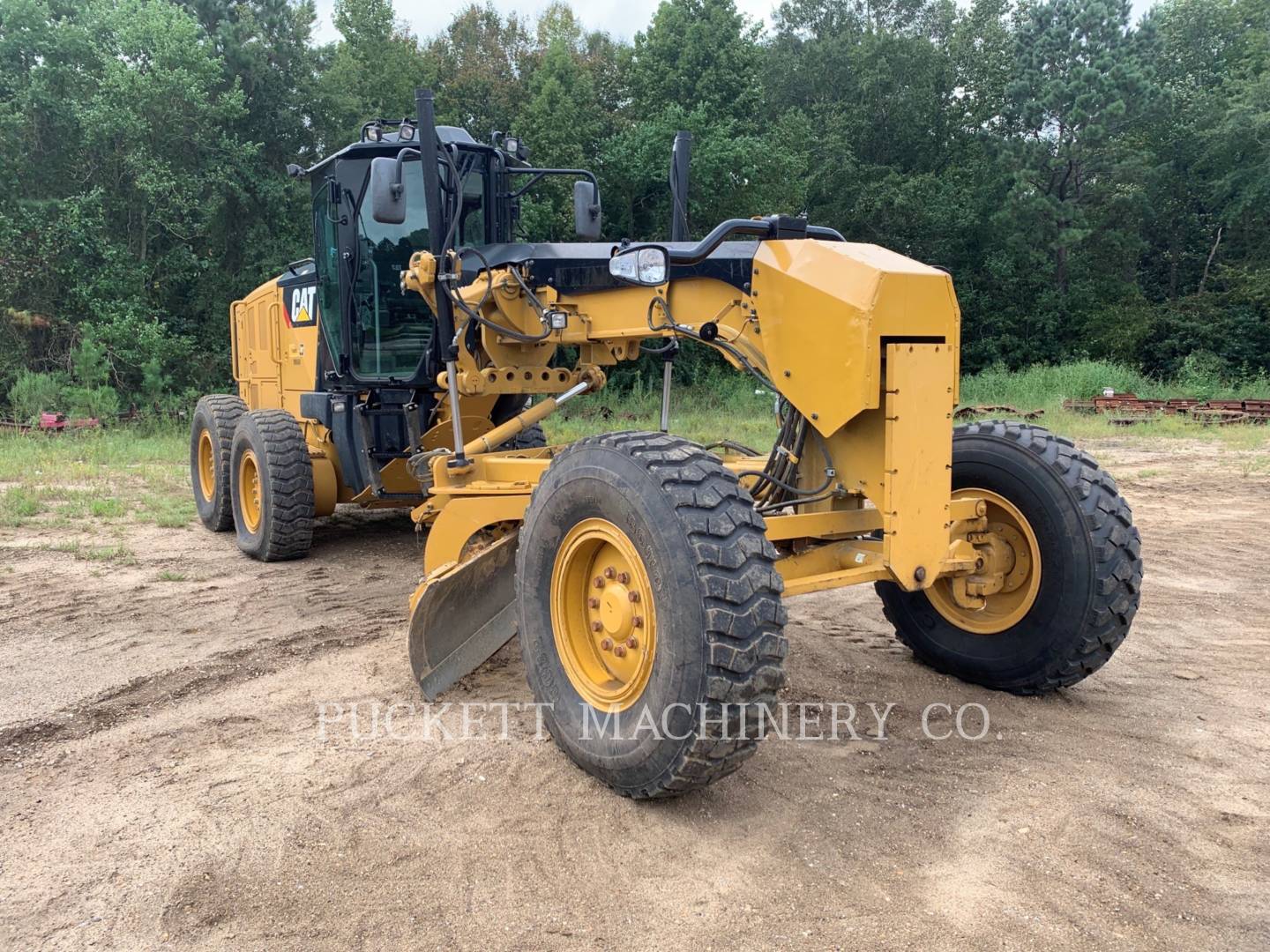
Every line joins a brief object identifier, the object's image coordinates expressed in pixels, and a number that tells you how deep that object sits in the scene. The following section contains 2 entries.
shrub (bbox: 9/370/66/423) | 16.86
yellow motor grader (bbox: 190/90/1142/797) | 3.13
